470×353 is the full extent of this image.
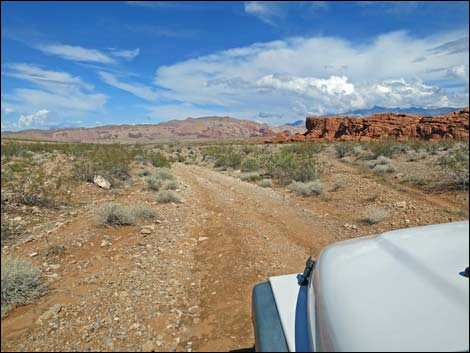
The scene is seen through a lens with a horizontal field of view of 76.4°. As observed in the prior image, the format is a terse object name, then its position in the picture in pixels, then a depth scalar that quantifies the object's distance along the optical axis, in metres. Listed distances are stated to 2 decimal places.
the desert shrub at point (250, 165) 15.68
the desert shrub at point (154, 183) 9.27
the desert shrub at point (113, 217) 5.76
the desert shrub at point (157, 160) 15.53
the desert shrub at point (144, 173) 12.03
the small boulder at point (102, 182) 9.11
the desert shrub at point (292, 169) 11.34
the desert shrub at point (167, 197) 7.82
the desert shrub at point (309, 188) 9.31
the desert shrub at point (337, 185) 9.73
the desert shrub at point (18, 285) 3.17
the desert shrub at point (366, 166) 13.18
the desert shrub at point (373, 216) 6.41
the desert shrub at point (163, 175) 10.95
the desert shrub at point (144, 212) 6.29
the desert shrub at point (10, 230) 4.83
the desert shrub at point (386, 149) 16.26
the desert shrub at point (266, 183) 11.08
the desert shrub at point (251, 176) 12.98
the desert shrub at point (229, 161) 18.80
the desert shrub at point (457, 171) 8.37
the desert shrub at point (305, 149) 20.04
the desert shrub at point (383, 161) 13.48
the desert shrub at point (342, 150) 19.50
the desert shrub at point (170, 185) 9.45
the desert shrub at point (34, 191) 6.66
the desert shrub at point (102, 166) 9.62
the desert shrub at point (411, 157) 14.24
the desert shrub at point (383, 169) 11.68
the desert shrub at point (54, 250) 4.48
